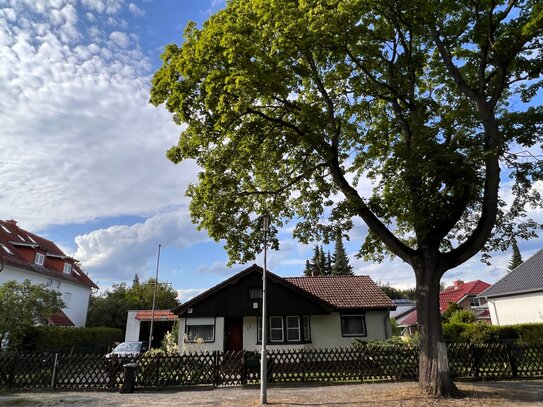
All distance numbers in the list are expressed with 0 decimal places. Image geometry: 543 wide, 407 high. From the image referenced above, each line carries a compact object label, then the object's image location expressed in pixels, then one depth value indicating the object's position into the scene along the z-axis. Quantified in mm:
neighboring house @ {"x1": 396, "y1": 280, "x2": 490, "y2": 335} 49562
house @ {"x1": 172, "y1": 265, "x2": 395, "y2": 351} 23469
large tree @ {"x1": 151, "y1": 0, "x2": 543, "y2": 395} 11039
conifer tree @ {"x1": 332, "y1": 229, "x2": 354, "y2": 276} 76062
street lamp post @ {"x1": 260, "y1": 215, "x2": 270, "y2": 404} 11148
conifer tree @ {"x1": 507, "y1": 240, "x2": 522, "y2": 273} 78875
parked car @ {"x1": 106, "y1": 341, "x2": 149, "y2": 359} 22656
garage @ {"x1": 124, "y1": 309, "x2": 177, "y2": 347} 35838
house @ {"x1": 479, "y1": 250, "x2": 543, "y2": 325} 29297
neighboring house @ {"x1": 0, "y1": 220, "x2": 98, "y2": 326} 29969
